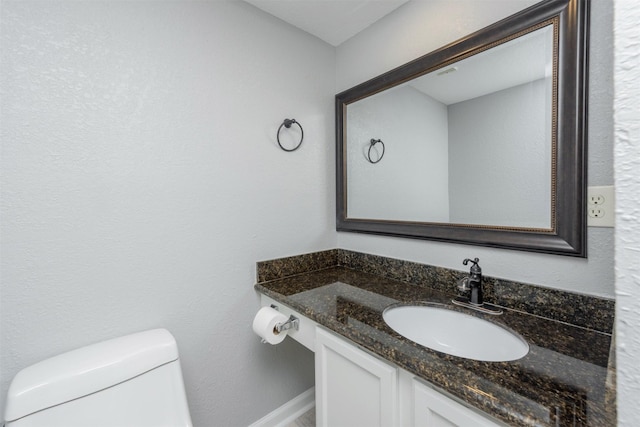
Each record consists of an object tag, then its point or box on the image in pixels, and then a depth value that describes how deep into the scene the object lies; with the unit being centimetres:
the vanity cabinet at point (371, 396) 69
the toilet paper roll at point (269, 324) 117
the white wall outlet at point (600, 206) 84
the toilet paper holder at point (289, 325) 119
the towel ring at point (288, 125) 149
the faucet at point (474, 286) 109
